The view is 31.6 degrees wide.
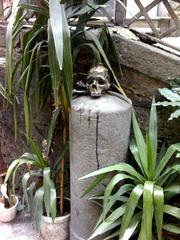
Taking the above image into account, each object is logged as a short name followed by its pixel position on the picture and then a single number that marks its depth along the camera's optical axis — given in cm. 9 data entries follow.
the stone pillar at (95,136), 168
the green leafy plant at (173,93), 159
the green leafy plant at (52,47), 144
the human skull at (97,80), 174
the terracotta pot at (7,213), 226
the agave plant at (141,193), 156
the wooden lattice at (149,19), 193
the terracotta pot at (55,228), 203
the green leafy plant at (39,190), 188
